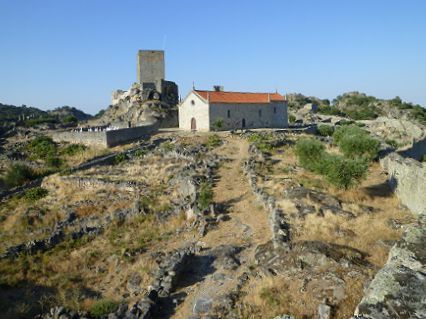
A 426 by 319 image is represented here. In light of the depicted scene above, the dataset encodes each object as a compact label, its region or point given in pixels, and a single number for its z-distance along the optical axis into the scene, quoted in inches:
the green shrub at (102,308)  474.9
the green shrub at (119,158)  1432.1
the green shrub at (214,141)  1544.4
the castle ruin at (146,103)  2223.2
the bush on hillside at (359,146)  1222.9
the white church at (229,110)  1963.6
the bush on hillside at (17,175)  1363.2
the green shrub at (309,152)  1082.7
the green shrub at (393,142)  1776.3
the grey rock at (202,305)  446.6
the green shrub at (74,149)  1711.2
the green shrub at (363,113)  3254.4
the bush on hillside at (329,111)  3474.4
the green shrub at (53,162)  1594.5
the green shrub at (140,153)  1493.6
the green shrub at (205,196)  845.2
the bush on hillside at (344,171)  878.4
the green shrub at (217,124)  1935.5
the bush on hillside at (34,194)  1157.8
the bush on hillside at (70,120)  3000.7
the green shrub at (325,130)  2101.4
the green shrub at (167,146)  1501.1
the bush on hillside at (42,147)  1740.9
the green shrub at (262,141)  1445.6
